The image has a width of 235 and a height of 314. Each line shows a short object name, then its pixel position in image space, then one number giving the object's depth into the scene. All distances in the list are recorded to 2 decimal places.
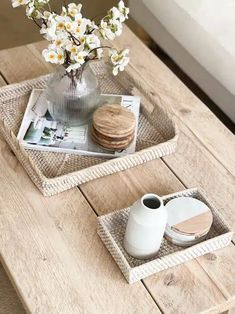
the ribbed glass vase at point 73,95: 1.36
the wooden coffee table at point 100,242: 1.08
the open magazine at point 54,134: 1.35
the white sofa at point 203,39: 1.74
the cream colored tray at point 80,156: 1.27
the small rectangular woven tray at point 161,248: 1.11
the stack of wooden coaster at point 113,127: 1.33
